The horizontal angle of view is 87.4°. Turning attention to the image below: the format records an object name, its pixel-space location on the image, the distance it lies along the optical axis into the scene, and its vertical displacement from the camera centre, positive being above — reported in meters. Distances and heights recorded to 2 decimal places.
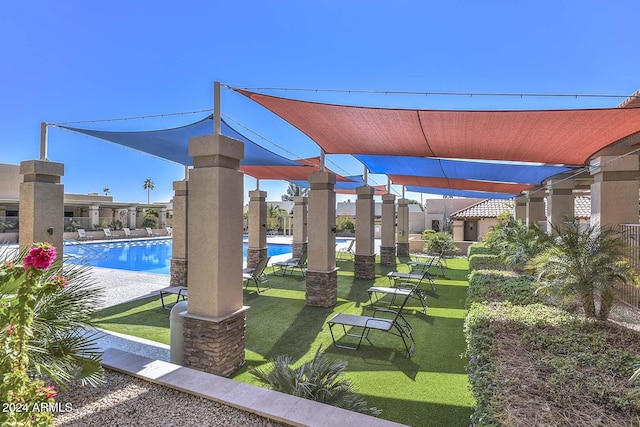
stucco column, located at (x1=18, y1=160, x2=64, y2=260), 6.24 +0.32
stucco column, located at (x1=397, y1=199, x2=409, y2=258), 18.67 -0.38
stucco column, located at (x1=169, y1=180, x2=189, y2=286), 10.12 -0.38
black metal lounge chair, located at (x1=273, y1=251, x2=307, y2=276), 12.29 -1.60
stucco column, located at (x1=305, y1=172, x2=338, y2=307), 8.23 -0.56
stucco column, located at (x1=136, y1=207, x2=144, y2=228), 35.76 +0.45
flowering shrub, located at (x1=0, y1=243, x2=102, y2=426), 2.16 -0.88
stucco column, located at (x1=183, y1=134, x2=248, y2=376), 4.66 -0.58
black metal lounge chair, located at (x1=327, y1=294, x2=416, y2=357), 5.50 -1.73
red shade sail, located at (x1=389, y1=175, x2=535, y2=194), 14.64 +1.75
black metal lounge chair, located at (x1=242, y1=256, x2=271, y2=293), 9.59 -1.55
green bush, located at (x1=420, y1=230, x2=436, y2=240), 20.02 -0.78
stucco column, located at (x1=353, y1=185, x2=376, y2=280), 11.72 -0.45
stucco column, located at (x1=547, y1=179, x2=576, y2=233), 10.23 +0.68
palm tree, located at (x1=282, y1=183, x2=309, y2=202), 67.03 +6.25
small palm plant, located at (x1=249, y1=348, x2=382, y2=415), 3.44 -1.74
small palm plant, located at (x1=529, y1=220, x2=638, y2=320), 4.59 -0.67
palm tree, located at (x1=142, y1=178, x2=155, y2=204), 58.03 +6.13
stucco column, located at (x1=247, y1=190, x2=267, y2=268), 13.99 -0.24
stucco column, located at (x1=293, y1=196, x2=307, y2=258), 16.92 -0.04
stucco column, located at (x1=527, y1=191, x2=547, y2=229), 13.90 +0.52
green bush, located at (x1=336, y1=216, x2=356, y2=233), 32.91 -0.37
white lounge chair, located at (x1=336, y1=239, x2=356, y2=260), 17.54 -1.67
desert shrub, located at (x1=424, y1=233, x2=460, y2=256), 17.86 -1.23
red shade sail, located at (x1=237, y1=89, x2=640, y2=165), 5.02 +1.62
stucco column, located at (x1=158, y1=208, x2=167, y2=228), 37.34 +0.29
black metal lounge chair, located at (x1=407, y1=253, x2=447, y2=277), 12.71 -1.82
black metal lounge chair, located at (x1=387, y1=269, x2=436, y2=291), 9.80 -1.62
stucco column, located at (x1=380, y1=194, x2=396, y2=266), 14.84 -0.39
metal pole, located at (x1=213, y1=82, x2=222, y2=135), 5.23 +1.84
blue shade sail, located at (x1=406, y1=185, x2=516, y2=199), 20.65 +1.80
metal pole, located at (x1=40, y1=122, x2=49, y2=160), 6.69 +1.61
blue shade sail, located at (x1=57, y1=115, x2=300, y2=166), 7.89 +2.11
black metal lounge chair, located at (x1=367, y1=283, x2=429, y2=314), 8.00 -2.01
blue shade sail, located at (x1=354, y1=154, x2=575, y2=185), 9.95 +1.75
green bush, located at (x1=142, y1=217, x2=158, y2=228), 34.19 -0.19
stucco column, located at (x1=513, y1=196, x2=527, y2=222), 17.08 +0.64
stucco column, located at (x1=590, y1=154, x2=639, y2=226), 6.54 +0.63
